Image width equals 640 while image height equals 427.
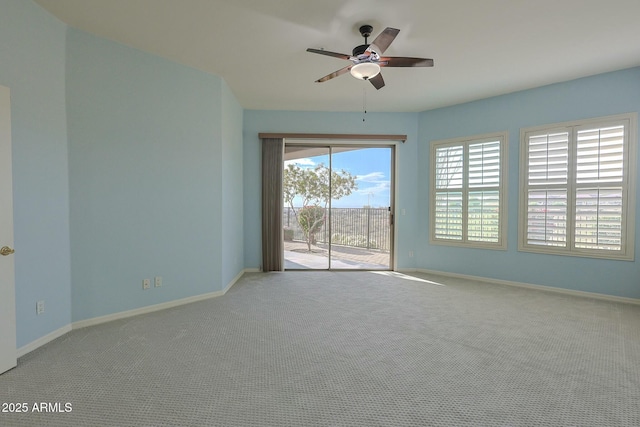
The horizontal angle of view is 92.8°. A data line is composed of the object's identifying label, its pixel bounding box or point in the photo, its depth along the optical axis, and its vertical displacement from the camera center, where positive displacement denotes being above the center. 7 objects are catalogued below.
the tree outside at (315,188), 5.79 +0.35
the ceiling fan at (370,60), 2.71 +1.36
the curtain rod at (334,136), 5.43 +1.26
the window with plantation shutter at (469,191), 4.84 +0.26
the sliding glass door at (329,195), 5.78 +0.22
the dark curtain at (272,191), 5.49 +0.28
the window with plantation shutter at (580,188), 3.87 +0.26
